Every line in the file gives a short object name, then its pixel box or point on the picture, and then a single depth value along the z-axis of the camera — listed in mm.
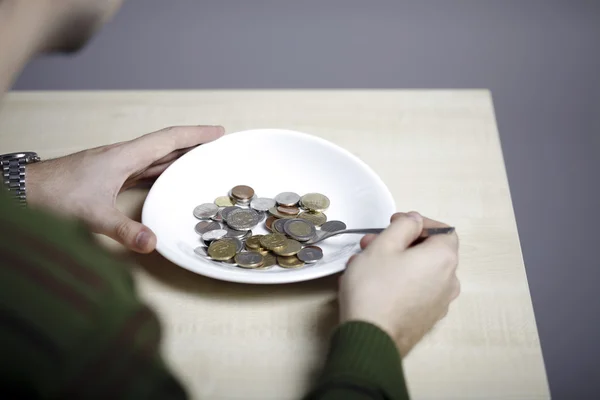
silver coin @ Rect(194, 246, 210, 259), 1013
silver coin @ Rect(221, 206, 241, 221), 1077
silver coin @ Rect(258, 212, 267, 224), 1084
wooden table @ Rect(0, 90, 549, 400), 869
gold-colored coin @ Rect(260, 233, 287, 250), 1007
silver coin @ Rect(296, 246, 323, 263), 1002
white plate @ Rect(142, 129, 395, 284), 1026
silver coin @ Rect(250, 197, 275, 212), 1101
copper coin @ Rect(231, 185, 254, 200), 1129
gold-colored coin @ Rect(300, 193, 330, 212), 1102
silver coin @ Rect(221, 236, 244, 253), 1012
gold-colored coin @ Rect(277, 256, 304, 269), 988
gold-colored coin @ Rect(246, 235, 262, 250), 1018
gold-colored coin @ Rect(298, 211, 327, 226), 1077
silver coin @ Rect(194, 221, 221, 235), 1063
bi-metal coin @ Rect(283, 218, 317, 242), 1029
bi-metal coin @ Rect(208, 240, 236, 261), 996
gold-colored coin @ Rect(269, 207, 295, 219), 1084
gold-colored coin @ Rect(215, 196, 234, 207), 1127
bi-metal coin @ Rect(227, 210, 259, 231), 1057
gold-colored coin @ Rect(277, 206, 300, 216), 1090
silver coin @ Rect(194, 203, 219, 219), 1091
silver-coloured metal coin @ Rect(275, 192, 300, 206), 1108
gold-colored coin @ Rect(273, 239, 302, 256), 996
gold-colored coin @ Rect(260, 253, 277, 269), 989
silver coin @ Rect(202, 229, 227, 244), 1040
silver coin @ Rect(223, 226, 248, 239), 1044
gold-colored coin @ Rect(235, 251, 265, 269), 982
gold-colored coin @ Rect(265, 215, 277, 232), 1067
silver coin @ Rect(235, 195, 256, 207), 1130
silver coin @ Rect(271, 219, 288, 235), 1055
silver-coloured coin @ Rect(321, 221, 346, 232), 1057
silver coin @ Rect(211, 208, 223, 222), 1082
